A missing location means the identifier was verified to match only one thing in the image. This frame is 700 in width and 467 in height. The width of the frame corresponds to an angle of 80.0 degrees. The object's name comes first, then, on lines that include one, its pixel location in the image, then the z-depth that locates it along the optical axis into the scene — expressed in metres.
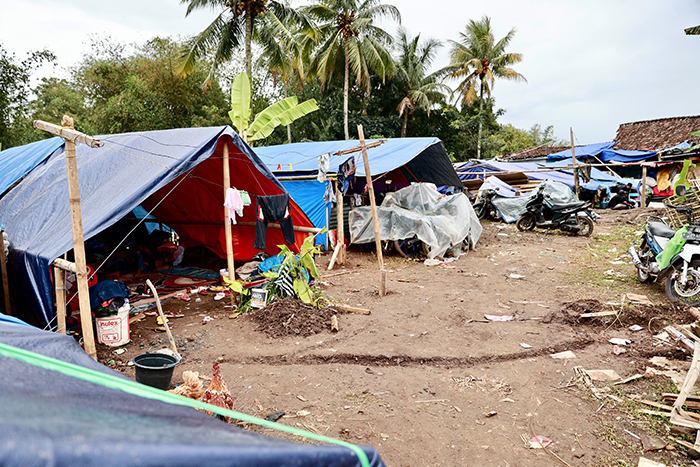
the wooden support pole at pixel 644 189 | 16.48
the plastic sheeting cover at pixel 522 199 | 12.95
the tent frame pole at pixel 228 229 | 6.42
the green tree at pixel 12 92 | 16.55
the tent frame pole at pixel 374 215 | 7.06
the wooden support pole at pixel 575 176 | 16.84
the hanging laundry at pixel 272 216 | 7.41
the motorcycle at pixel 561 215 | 12.44
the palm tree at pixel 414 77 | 24.66
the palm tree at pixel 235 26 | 15.63
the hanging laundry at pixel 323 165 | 8.90
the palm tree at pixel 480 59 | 25.08
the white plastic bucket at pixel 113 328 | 5.02
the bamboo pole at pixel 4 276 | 5.57
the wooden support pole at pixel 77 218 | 4.14
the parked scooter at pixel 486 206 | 15.88
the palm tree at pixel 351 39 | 20.23
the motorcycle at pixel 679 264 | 5.83
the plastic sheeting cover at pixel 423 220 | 10.01
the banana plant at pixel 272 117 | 8.45
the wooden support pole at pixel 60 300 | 4.72
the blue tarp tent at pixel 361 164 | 10.88
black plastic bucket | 3.64
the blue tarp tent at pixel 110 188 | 5.05
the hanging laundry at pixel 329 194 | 9.88
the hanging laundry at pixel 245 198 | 6.91
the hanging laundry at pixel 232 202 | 6.43
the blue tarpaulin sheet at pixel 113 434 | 0.86
